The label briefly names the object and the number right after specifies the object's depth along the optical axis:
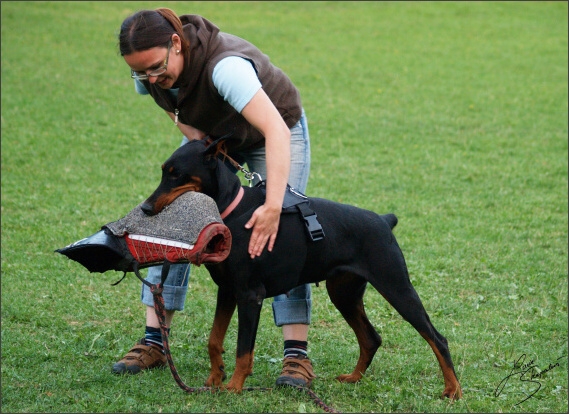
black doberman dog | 7.77
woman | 7.53
